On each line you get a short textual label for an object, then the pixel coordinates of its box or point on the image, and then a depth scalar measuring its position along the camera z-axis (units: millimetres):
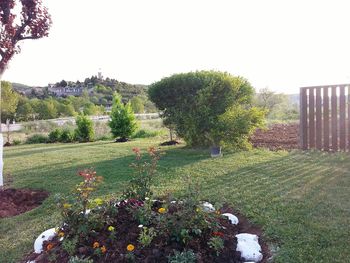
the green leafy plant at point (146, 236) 2979
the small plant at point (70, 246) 3016
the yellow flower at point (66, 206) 3275
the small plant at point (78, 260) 2793
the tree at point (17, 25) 5803
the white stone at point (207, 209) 3379
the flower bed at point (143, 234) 2961
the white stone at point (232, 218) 3812
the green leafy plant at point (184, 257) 2745
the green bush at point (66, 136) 17625
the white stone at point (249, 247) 3062
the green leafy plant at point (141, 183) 3781
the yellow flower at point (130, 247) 2945
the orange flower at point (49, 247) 3232
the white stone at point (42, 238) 3541
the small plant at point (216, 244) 2941
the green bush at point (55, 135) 18000
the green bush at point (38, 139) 18422
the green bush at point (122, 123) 15289
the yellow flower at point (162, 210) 3395
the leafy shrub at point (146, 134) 16953
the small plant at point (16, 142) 17988
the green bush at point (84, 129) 17062
